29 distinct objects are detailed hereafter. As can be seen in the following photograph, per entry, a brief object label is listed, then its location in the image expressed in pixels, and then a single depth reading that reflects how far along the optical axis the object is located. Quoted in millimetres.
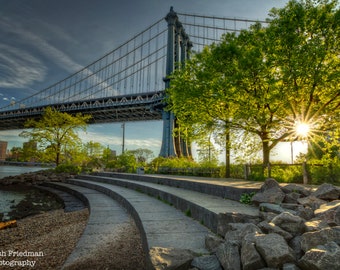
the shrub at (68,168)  22698
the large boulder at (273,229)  2664
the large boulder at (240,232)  2840
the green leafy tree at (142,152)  69650
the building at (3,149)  162175
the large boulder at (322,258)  1967
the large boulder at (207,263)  2551
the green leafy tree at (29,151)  25938
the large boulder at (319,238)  2332
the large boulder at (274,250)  2234
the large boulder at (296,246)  2409
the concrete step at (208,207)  3645
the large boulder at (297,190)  4945
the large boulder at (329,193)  4352
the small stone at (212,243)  2980
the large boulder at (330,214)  2896
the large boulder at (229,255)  2438
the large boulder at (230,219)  3486
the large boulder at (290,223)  2820
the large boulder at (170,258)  2545
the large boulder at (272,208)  3774
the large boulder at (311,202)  3906
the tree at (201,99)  11883
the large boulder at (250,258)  2303
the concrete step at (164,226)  3402
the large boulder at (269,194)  4492
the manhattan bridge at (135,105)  29406
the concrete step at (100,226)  3532
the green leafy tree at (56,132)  25964
